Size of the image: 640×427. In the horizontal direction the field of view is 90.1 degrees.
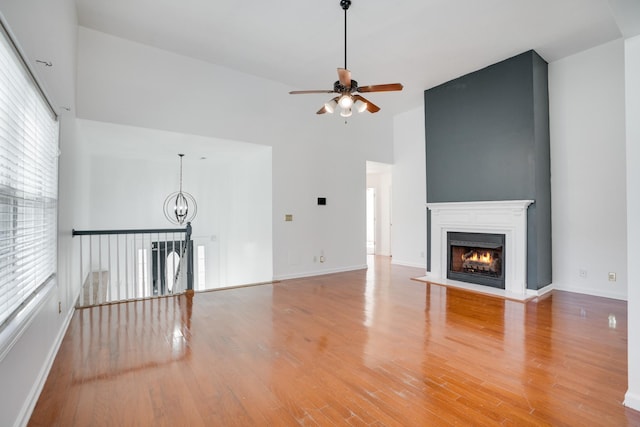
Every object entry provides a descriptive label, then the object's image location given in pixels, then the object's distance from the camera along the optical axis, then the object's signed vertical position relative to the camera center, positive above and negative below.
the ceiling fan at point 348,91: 3.22 +1.31
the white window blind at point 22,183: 1.66 +0.21
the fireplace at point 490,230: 4.71 -0.23
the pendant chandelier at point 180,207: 7.75 +0.23
